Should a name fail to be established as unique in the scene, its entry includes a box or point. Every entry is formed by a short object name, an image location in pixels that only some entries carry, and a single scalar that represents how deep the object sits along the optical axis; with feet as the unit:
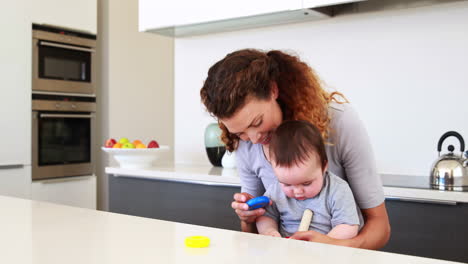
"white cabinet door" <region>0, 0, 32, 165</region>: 12.02
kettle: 6.84
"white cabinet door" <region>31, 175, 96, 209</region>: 12.82
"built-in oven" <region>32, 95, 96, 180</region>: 12.78
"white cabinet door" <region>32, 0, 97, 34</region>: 12.75
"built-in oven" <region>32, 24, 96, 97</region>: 12.75
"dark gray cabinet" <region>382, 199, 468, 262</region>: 6.45
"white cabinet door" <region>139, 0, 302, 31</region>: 8.66
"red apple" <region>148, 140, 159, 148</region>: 9.93
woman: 4.54
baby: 4.67
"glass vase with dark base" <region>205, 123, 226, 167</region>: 9.70
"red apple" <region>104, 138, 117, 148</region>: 10.08
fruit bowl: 9.57
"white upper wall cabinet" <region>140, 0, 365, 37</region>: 8.59
